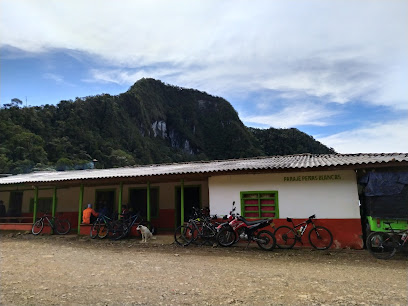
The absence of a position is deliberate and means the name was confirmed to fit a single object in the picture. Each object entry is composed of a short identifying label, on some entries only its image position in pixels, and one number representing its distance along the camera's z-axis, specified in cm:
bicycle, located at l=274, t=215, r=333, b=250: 802
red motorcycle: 797
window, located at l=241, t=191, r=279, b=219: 877
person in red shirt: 1096
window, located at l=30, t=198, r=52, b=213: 1417
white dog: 952
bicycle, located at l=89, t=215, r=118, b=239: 1027
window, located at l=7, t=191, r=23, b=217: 1457
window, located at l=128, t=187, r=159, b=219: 1252
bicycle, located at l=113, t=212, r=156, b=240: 1011
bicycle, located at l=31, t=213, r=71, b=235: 1174
